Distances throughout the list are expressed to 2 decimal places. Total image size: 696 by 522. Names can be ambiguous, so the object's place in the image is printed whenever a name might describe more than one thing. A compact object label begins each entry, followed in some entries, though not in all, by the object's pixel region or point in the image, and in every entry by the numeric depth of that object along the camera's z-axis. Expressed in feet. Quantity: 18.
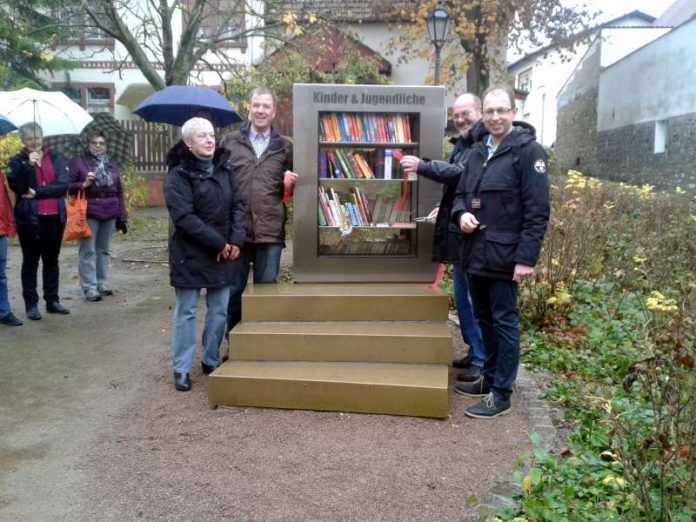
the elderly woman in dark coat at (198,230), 15.67
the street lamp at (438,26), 40.27
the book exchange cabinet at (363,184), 18.17
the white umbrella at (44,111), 24.91
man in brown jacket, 17.31
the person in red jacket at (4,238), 21.48
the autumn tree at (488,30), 55.16
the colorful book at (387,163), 18.96
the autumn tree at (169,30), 30.63
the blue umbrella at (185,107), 23.71
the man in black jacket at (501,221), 13.58
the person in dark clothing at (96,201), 24.54
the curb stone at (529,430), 10.84
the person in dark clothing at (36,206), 22.00
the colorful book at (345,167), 18.93
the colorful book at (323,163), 18.76
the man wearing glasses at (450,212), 16.11
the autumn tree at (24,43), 32.96
